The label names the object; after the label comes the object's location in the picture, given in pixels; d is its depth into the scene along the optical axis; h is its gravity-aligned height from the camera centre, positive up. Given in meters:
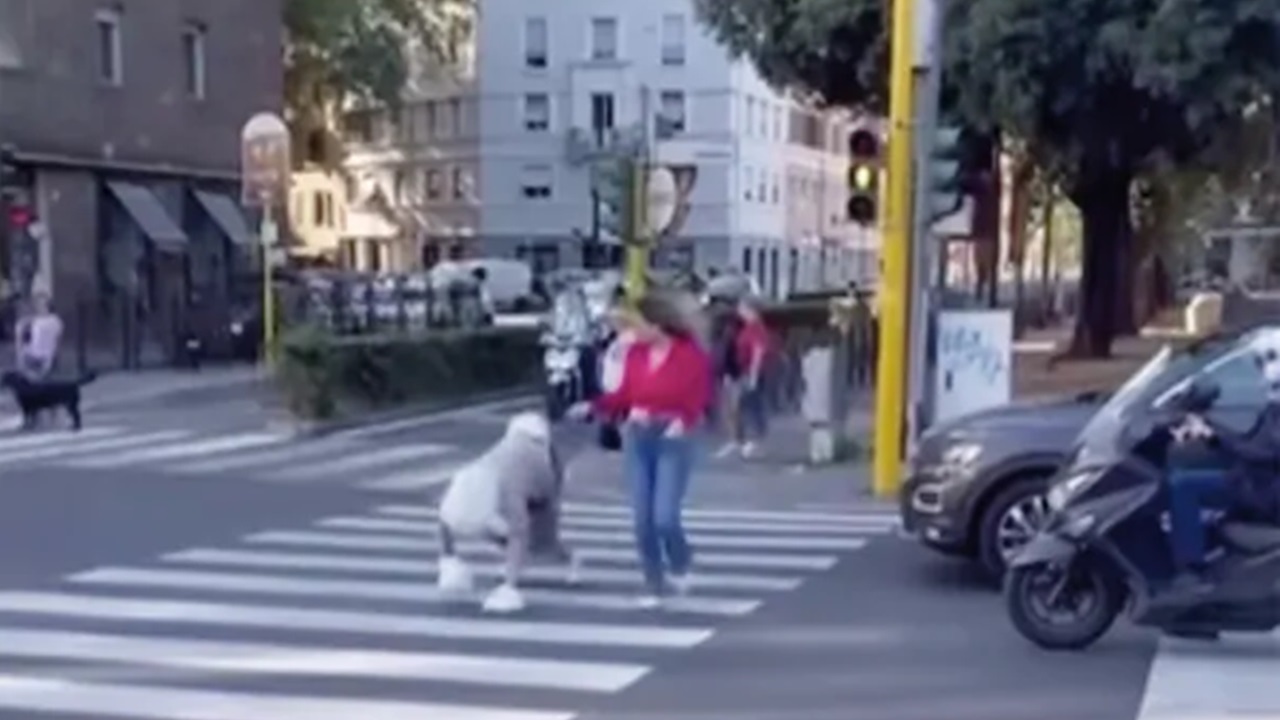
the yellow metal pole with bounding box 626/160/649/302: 24.17 -0.27
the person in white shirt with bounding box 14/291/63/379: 28.58 -1.70
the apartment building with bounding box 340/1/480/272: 86.81 +0.85
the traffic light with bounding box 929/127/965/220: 19.23 +0.16
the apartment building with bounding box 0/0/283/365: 42.31 +0.66
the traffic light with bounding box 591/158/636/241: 24.20 +0.08
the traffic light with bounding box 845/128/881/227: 19.78 +0.11
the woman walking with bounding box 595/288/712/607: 12.98 -1.10
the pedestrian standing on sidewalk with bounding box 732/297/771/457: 24.28 -1.73
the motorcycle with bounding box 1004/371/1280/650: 11.26 -1.63
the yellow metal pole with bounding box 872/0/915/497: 19.06 -0.41
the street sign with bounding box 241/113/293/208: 37.12 +0.50
